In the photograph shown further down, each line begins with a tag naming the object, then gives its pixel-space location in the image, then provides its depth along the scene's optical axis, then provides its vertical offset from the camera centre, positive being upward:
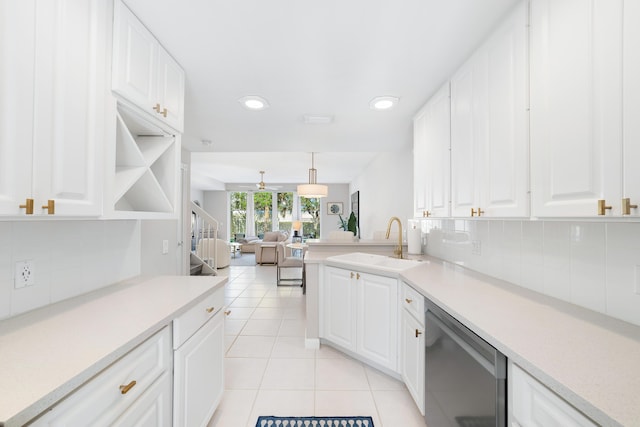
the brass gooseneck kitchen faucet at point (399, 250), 2.82 -0.32
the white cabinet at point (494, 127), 1.26 +0.50
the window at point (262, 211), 10.77 +0.31
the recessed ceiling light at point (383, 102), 2.31 +1.01
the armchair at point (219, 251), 6.15 -0.79
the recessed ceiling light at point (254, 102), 2.31 +1.01
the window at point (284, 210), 10.77 +0.35
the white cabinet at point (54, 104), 0.86 +0.41
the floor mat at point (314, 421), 1.71 -1.28
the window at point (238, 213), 10.77 +0.22
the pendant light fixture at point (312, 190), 5.55 +0.60
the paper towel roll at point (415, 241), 3.00 -0.23
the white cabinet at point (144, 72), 1.30 +0.80
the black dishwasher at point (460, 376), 0.99 -0.67
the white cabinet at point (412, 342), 1.70 -0.82
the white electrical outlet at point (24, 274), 1.15 -0.24
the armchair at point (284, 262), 5.08 -0.81
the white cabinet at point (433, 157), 2.02 +0.52
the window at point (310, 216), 10.62 +0.12
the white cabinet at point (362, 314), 2.13 -0.81
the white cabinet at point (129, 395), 0.76 -0.58
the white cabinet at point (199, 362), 1.28 -0.76
